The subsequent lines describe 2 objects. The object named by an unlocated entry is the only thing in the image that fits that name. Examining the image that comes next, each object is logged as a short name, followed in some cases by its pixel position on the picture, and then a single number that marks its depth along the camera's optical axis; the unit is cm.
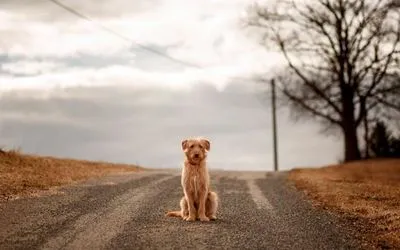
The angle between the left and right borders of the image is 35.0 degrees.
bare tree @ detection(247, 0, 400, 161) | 4009
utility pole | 4512
